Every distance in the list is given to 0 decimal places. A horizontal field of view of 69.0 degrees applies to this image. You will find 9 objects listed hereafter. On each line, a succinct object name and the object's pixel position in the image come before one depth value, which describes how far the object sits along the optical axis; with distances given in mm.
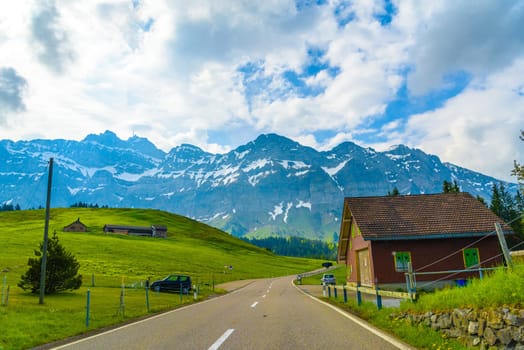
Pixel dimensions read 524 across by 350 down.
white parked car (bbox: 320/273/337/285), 42594
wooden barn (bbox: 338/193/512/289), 26344
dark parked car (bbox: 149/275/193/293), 31062
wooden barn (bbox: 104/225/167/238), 106375
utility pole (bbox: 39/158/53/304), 20391
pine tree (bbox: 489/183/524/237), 81938
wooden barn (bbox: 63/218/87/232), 93631
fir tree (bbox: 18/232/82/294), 24328
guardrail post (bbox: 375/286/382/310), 12625
